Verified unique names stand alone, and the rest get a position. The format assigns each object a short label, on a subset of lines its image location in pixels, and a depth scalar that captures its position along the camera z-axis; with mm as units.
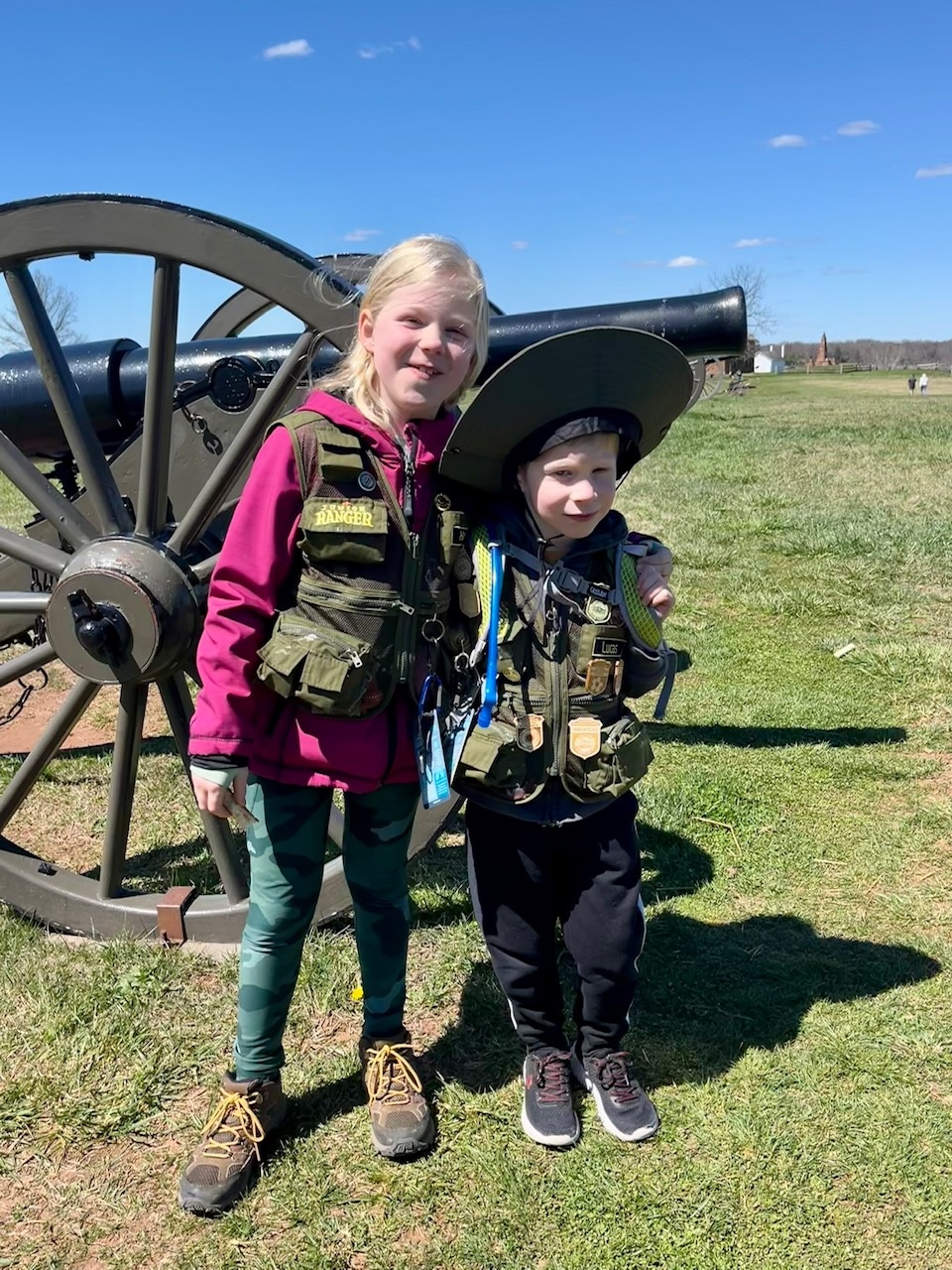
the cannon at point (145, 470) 2619
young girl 2027
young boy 2061
